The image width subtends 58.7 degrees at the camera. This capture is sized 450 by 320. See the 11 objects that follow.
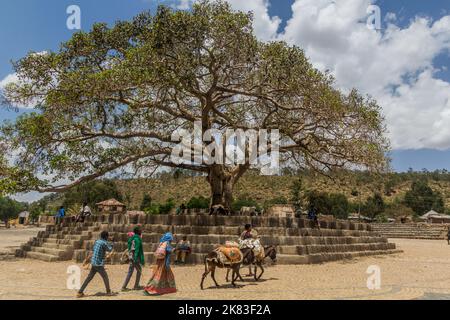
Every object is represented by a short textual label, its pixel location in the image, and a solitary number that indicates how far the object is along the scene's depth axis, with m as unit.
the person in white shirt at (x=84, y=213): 19.42
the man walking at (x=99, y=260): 8.84
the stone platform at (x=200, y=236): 15.21
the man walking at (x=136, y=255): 9.68
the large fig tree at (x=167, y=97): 15.84
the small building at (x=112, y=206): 40.25
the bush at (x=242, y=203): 50.92
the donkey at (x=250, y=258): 11.14
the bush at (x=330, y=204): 52.66
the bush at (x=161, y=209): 38.72
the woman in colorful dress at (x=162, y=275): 9.16
